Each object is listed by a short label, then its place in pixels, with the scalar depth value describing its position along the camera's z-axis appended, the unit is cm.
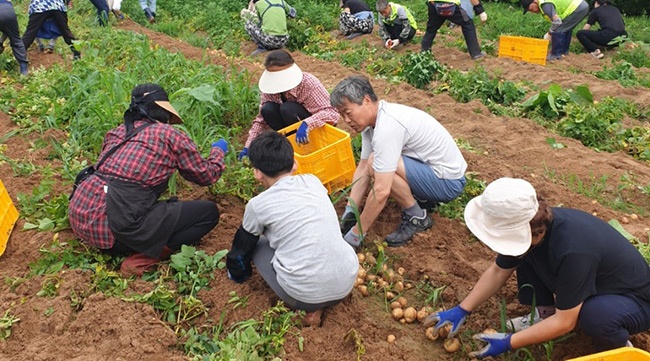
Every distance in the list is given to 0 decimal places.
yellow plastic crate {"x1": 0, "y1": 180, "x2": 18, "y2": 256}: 325
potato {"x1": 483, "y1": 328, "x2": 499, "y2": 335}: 267
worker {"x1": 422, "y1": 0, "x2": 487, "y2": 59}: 789
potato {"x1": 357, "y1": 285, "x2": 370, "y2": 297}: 309
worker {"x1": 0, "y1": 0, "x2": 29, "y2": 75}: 623
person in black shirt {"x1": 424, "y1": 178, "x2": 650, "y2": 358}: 218
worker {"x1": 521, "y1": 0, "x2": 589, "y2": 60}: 835
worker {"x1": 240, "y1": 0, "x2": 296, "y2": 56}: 901
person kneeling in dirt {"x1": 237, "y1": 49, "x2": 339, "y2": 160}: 403
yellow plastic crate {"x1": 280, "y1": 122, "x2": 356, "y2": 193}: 364
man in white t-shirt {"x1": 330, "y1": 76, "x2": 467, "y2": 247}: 317
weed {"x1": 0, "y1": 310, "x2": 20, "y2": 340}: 267
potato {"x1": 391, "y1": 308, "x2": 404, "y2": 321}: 294
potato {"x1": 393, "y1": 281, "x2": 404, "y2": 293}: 316
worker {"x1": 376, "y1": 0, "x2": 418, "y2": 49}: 894
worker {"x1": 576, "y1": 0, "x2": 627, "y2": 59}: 865
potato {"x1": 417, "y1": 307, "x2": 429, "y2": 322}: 292
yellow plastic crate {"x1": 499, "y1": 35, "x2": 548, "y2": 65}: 779
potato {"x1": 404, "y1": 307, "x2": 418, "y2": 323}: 292
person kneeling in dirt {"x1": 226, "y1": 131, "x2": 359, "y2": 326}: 262
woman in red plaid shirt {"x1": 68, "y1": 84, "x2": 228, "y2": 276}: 304
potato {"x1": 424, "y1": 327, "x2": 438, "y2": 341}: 277
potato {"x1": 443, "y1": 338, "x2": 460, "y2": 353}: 270
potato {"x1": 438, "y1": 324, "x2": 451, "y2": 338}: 275
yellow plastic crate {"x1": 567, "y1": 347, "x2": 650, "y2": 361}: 212
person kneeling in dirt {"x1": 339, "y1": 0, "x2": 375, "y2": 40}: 1009
